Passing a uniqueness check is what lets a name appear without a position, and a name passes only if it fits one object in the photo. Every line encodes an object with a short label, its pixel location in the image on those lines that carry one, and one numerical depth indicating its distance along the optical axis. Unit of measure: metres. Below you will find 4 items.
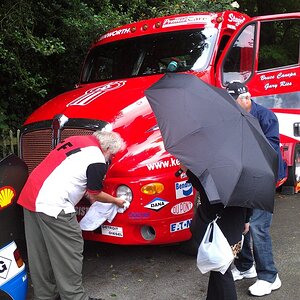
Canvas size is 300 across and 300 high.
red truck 3.97
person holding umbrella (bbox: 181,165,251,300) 3.03
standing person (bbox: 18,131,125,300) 3.30
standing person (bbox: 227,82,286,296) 3.62
